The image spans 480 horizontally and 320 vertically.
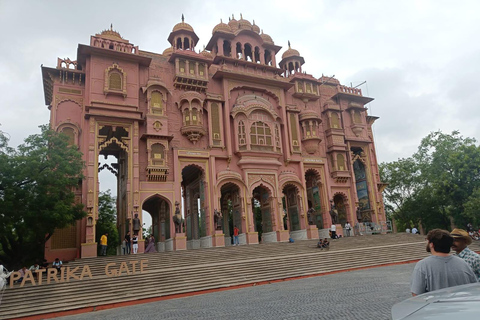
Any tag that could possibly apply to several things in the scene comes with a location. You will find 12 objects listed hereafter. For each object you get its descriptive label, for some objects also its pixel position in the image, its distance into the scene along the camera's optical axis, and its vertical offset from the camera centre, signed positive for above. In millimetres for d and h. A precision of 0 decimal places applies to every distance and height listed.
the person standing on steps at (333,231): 25297 -296
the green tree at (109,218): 35594 +2629
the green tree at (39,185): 15594 +2869
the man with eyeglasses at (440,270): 3367 -482
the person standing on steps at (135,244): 19703 -125
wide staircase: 12109 -1539
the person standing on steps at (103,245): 19812 -57
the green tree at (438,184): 31125 +3436
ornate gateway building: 21750 +7008
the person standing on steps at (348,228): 28219 -171
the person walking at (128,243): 20016 -55
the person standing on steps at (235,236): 23956 -125
